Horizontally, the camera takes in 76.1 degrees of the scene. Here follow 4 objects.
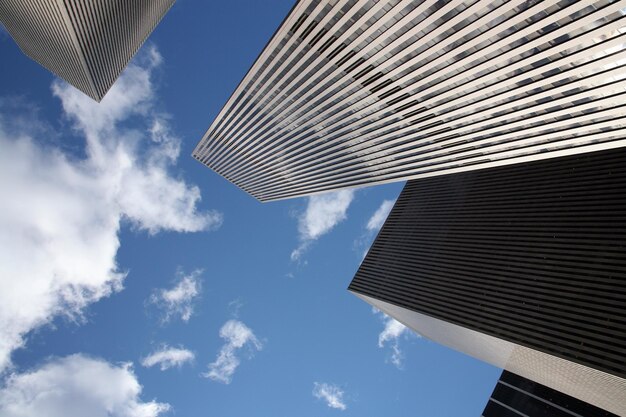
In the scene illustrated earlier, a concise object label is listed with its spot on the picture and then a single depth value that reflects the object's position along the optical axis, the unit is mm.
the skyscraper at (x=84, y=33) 111875
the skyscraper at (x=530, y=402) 86750
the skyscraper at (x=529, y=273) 63844
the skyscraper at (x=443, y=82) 39438
